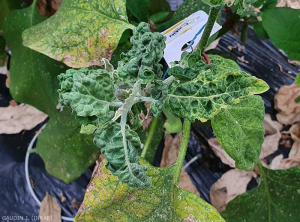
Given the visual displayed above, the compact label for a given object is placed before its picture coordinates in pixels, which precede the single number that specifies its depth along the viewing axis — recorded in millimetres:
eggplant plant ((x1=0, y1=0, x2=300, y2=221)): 548
